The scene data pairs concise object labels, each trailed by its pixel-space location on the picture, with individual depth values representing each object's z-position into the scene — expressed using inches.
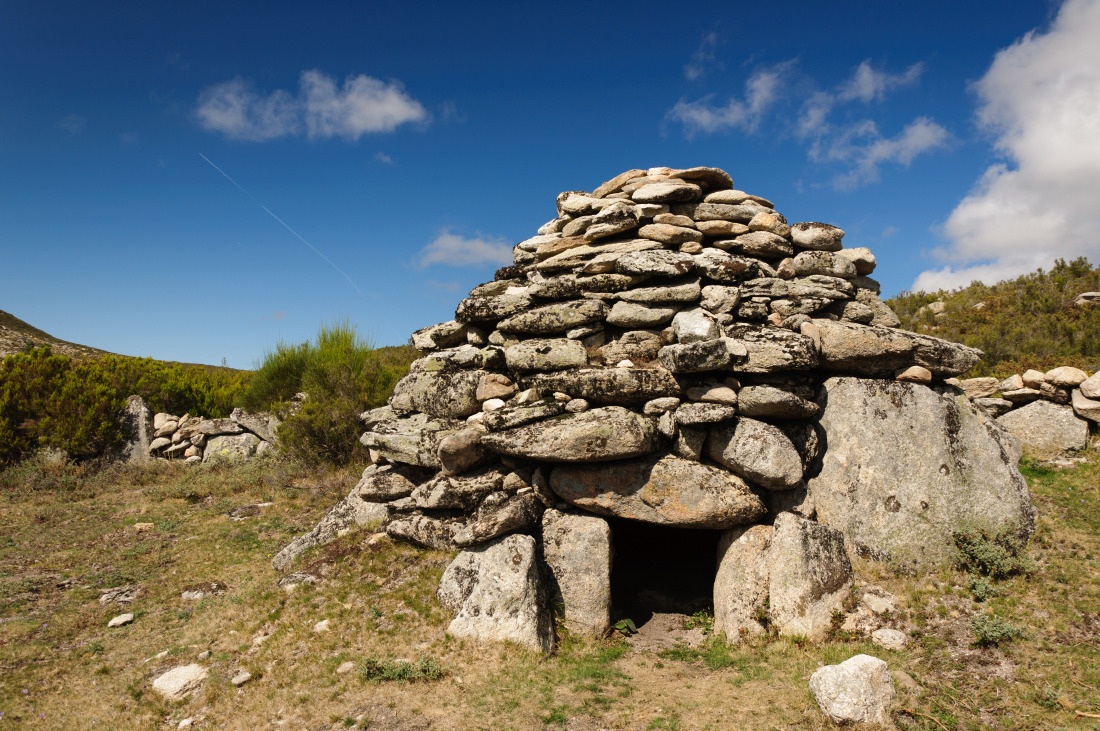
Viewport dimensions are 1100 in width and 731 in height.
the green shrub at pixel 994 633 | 271.0
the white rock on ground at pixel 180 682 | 276.2
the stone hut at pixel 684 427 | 319.9
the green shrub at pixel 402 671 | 267.4
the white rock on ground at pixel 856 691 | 218.2
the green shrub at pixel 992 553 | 321.1
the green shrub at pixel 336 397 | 649.0
